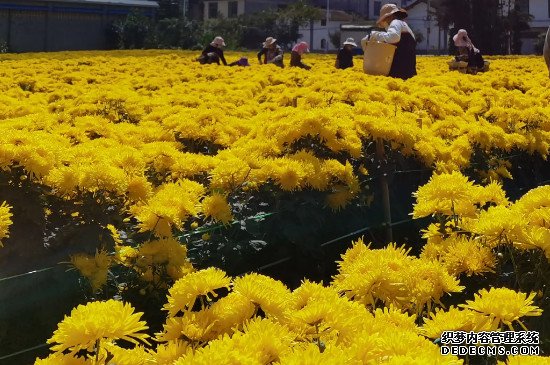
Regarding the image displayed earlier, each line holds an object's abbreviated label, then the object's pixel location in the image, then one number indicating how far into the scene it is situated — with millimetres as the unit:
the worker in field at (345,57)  14320
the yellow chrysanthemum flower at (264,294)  1864
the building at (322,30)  57531
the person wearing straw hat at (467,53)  13875
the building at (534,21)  50594
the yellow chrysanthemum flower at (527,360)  1500
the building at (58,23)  39781
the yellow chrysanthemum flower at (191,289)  1897
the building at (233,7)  62062
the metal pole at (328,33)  56991
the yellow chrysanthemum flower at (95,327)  1628
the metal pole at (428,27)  54638
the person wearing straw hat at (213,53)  16984
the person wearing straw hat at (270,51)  17141
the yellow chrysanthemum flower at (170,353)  1750
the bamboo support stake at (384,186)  4715
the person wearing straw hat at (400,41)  9273
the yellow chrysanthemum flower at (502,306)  1773
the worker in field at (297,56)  15398
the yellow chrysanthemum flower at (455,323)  1788
